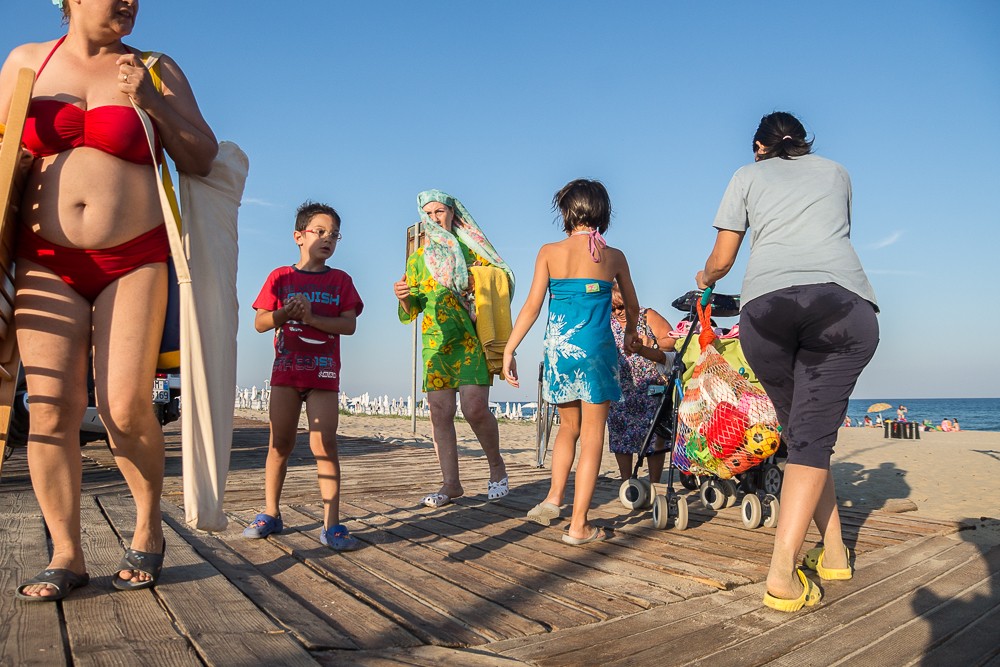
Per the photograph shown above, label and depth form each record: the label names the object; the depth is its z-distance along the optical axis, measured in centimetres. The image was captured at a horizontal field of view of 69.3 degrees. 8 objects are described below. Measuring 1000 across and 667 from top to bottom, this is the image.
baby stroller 407
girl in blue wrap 399
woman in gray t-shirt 273
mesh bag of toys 406
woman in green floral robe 517
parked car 525
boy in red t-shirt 371
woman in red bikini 242
